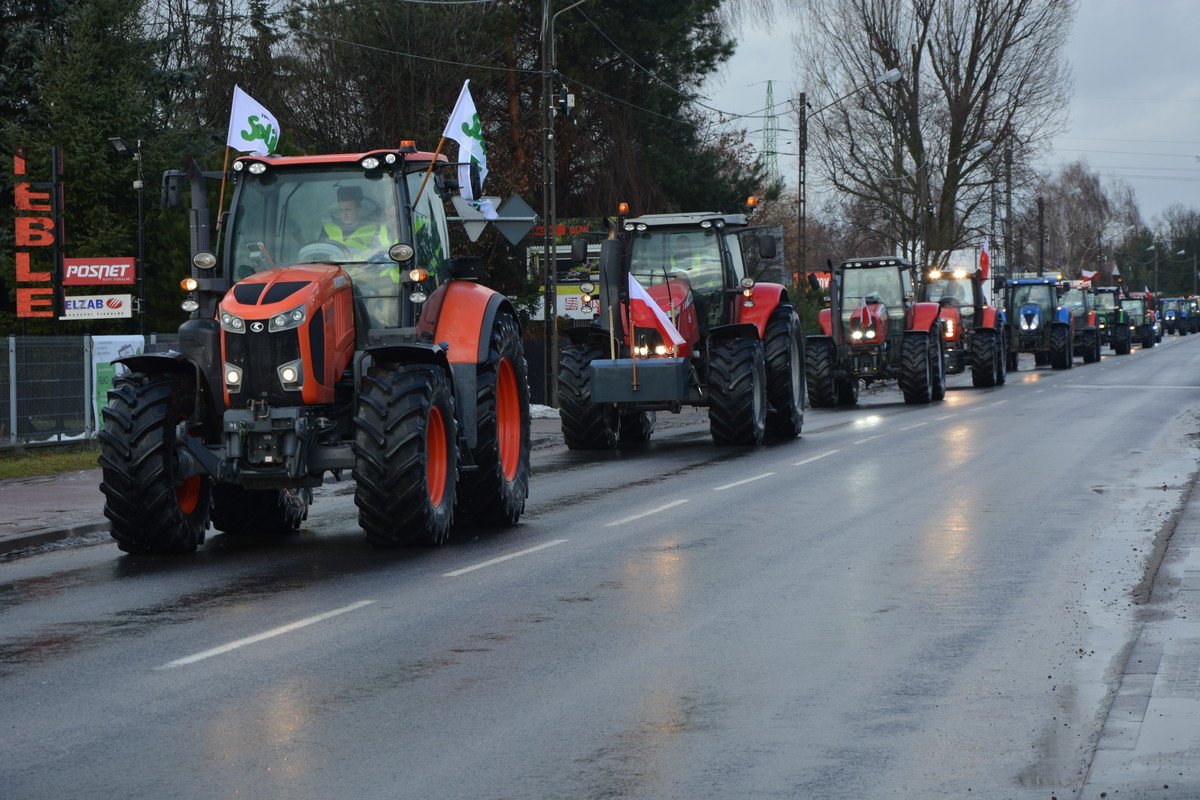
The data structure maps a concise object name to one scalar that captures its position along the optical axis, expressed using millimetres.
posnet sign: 34188
